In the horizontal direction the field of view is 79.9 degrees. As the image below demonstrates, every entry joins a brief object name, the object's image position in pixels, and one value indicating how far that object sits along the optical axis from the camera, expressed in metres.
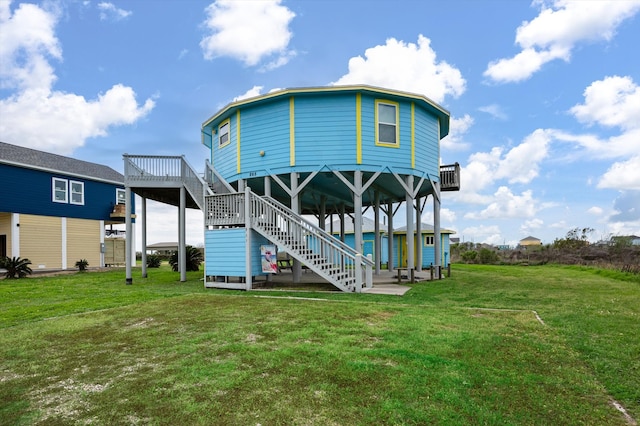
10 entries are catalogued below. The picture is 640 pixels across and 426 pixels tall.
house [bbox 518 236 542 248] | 68.50
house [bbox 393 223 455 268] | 24.59
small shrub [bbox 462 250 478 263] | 30.57
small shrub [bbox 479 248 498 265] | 29.03
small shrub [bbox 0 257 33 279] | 18.13
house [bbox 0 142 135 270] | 20.22
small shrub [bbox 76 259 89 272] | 22.09
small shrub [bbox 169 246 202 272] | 20.88
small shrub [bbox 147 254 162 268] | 27.91
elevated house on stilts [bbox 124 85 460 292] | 11.53
